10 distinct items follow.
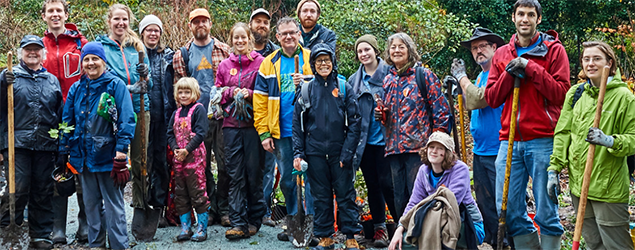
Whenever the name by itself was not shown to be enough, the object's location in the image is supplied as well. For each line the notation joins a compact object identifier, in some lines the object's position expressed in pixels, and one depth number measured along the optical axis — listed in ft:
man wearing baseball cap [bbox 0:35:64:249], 19.36
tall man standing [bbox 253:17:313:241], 19.99
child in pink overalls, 20.42
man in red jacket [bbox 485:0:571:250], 15.33
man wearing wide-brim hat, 17.70
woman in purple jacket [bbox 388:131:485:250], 15.08
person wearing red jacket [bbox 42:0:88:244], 21.22
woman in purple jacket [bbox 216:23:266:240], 20.54
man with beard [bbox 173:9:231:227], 22.36
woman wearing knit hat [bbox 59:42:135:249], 18.52
